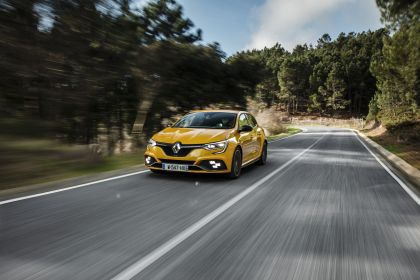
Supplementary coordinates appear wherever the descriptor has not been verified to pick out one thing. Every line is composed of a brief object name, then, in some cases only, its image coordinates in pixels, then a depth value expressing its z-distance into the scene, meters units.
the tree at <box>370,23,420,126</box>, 25.95
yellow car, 8.30
